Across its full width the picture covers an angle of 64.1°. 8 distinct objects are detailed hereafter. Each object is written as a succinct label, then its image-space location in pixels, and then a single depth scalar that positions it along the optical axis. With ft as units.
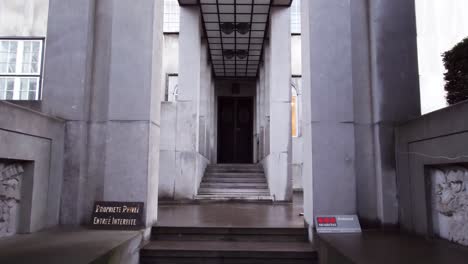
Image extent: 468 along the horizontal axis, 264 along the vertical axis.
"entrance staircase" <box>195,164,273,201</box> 35.50
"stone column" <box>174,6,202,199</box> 35.58
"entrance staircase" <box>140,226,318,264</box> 15.69
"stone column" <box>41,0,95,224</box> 17.90
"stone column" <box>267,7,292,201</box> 36.37
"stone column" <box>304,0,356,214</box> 17.15
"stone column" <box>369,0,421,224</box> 17.56
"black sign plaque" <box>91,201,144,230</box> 16.98
